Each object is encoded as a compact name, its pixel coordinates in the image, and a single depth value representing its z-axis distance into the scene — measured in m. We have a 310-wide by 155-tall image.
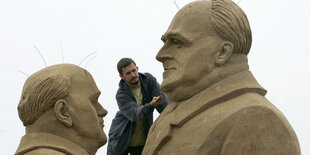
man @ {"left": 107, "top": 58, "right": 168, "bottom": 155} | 10.00
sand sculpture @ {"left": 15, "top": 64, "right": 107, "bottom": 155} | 8.49
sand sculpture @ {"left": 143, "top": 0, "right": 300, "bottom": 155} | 8.09
